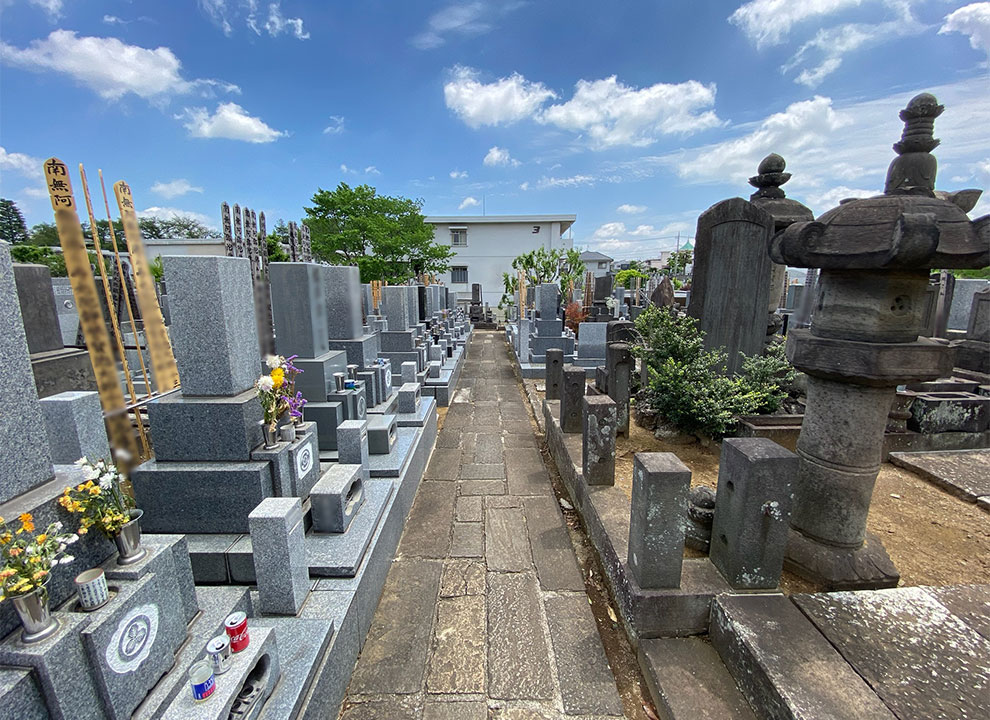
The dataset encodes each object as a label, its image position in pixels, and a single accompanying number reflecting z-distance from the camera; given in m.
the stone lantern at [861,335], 2.26
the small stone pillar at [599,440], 3.67
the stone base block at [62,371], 4.41
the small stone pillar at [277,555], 2.23
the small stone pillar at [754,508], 2.30
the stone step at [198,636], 1.69
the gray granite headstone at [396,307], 7.87
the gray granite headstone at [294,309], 4.47
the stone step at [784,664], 1.80
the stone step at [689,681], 2.04
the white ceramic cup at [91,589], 1.53
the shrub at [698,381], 4.64
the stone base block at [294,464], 2.97
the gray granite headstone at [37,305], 4.45
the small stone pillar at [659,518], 2.36
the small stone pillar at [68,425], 2.76
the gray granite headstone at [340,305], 5.49
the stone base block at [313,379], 4.36
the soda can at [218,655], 1.61
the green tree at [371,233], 21.86
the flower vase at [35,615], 1.33
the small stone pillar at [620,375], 5.15
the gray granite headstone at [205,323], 2.91
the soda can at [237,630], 1.66
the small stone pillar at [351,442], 3.54
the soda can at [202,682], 1.53
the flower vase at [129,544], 1.74
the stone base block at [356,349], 5.47
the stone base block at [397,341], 7.82
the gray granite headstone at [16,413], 1.56
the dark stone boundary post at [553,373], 6.50
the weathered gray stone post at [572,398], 4.94
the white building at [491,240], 29.05
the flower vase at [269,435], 3.03
